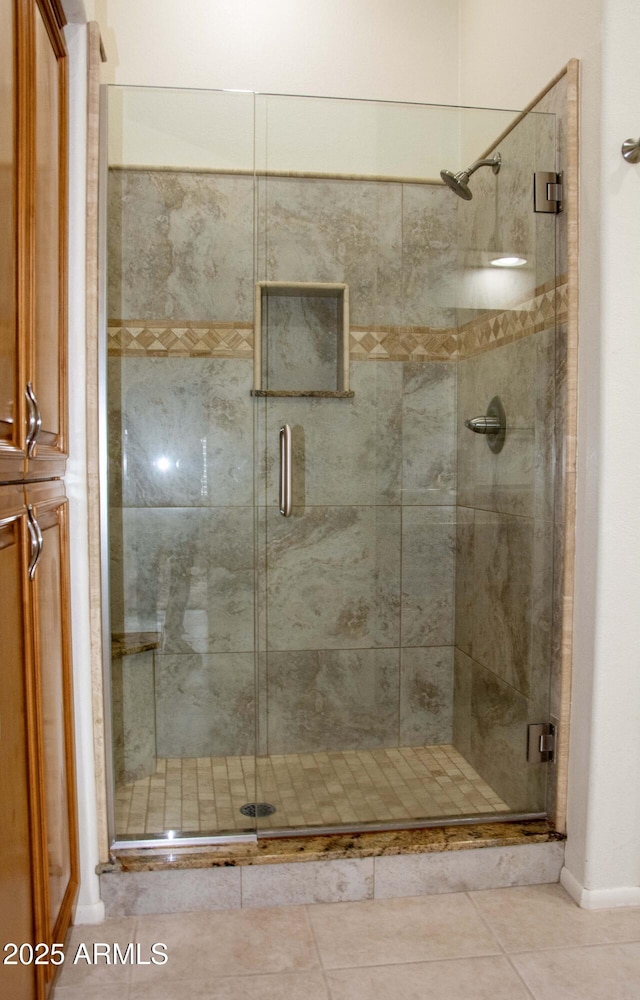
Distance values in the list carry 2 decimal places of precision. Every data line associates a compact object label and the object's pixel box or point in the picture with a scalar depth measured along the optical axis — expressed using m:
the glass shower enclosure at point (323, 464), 2.02
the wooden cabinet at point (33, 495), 1.16
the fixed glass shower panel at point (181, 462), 1.99
